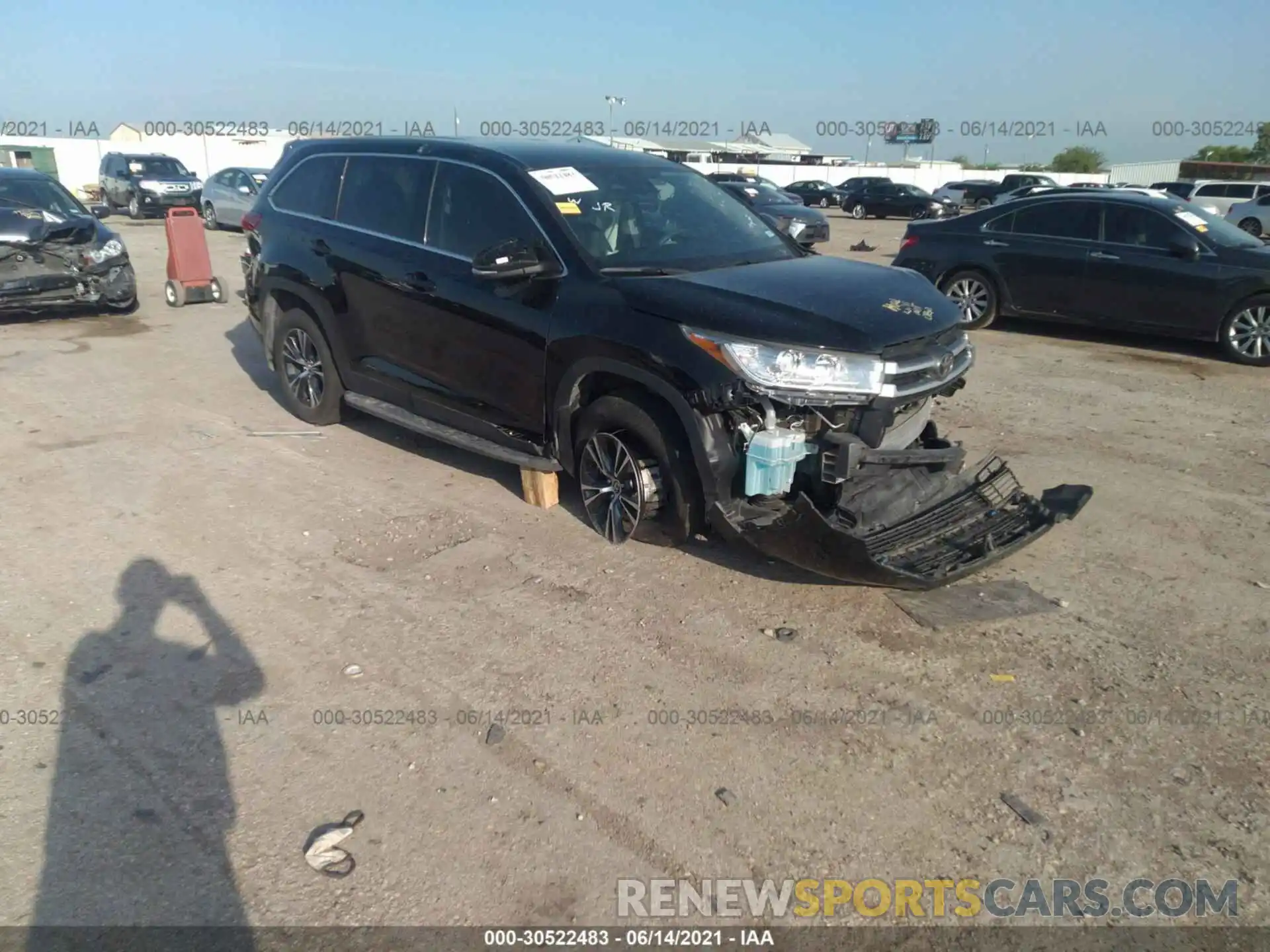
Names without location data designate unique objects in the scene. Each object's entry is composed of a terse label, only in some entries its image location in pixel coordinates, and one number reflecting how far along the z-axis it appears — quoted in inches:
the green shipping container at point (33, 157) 1445.6
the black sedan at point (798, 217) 773.3
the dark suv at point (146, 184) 1028.5
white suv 1008.2
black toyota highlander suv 161.9
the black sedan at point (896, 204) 1322.6
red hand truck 474.3
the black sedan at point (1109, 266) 361.4
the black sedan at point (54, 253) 397.1
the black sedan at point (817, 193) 1563.7
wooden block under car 213.9
